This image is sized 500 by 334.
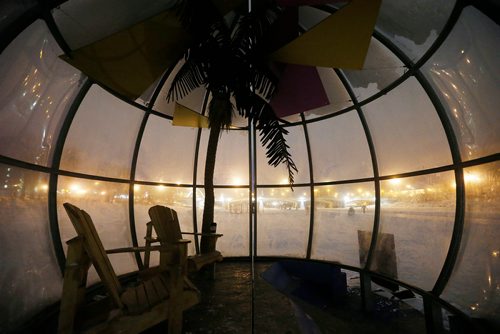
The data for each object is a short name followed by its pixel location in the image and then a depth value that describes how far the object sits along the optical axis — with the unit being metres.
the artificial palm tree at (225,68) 3.75
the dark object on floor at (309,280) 4.30
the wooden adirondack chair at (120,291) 1.89
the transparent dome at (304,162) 2.78
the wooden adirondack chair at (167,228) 3.05
